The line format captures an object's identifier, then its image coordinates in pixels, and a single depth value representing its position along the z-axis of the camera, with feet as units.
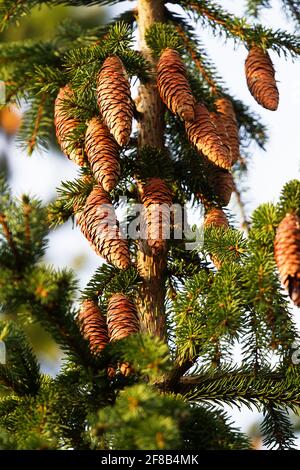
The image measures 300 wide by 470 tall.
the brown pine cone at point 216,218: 11.00
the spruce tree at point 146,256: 9.75
